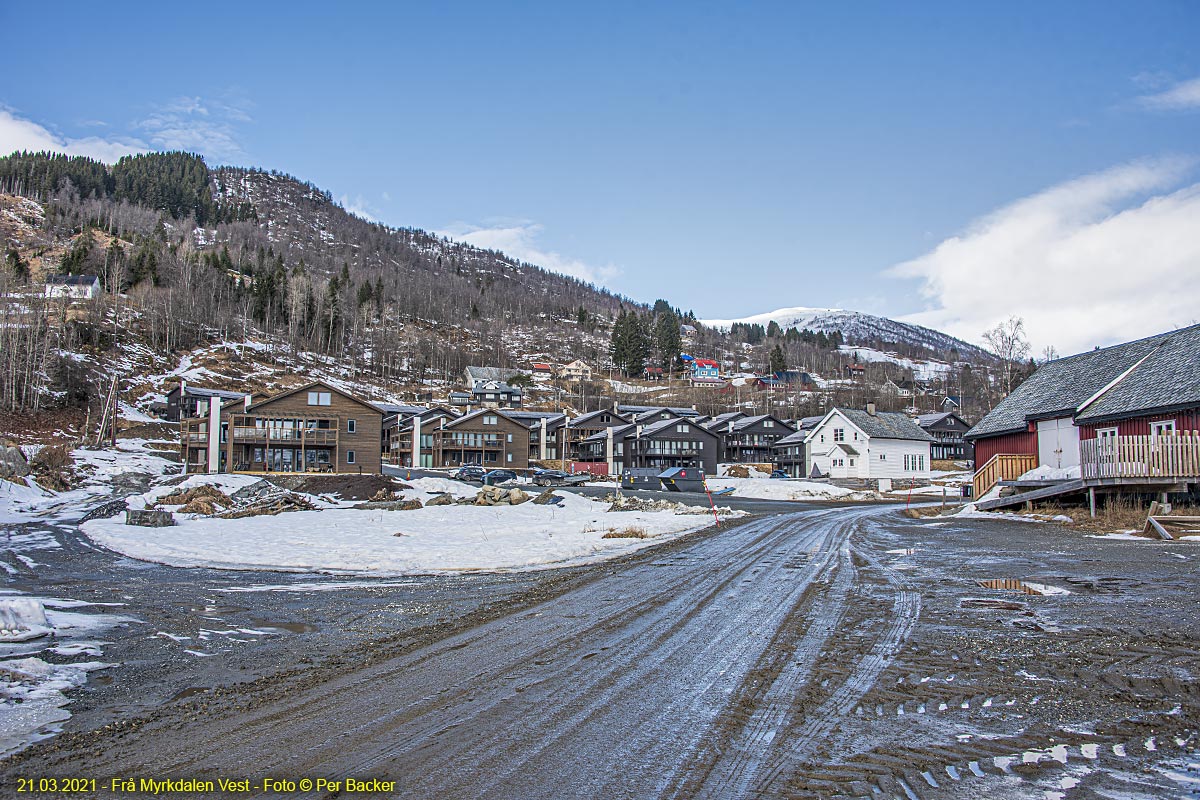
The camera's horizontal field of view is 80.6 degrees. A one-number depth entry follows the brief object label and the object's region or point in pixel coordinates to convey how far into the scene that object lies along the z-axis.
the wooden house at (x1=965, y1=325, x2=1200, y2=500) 22.39
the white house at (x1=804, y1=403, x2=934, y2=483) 69.56
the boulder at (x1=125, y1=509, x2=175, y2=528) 24.58
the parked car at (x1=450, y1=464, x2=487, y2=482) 62.47
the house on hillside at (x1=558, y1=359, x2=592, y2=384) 163.38
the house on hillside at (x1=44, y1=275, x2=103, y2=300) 112.50
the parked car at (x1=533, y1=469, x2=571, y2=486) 61.33
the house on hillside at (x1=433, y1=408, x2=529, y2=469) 83.38
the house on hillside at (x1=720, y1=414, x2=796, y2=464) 100.50
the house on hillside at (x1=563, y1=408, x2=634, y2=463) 100.19
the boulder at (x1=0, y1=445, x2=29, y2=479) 36.47
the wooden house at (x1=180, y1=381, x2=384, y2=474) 58.22
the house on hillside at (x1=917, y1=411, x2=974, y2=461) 93.19
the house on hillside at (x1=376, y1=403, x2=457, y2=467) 84.62
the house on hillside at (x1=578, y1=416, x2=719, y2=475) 84.88
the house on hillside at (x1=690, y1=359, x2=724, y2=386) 169.24
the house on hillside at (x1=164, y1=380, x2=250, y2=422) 73.94
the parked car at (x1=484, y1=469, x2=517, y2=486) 59.06
